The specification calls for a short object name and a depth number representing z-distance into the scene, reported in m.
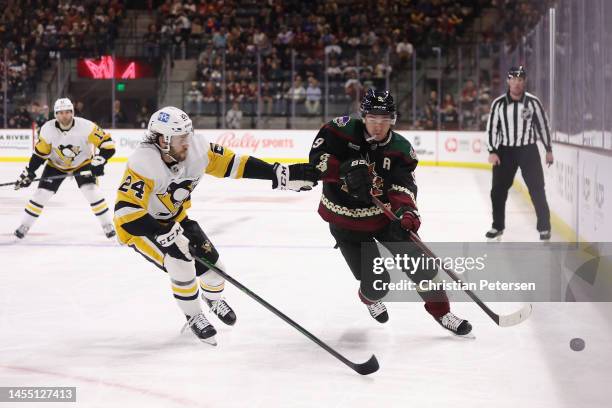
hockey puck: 3.60
